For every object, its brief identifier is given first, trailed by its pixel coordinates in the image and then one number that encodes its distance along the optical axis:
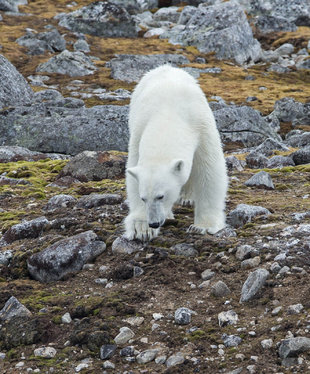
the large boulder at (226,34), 81.87
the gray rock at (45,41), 77.44
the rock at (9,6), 97.25
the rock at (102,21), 89.81
